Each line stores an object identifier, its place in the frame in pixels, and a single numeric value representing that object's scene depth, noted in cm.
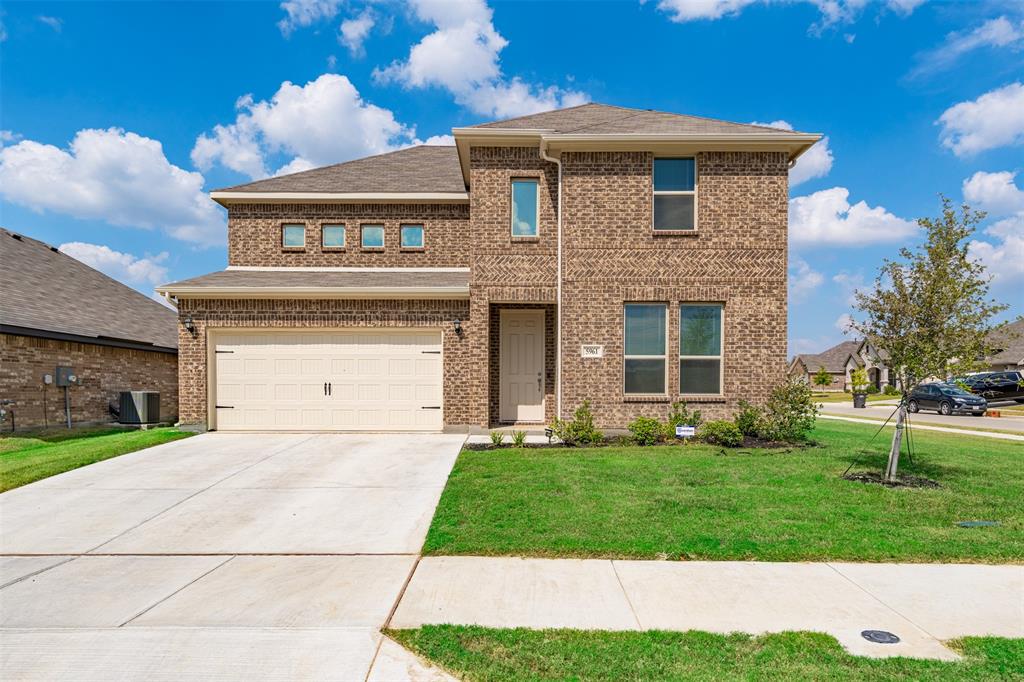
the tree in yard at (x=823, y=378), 5697
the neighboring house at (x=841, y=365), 5352
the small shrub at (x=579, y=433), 1096
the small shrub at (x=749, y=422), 1120
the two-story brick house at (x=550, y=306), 1180
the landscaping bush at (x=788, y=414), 1107
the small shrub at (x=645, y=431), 1100
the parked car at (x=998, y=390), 2692
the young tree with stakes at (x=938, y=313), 743
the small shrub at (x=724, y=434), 1070
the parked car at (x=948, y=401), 2394
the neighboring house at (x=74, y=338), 1304
